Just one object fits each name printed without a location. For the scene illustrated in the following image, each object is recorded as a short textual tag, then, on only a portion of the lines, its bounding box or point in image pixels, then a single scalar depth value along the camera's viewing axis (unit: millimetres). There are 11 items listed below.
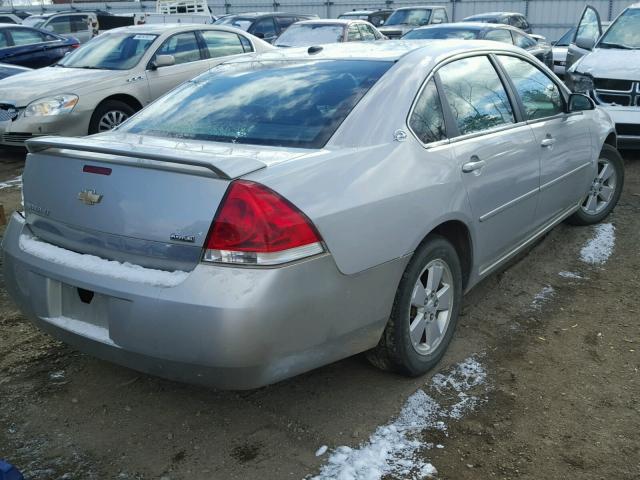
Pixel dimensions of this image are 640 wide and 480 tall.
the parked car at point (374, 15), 21469
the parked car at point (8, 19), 20819
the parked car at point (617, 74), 7359
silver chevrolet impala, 2492
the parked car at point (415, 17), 18375
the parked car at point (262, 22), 16688
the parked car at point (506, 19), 16156
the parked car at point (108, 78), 7973
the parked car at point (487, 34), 11258
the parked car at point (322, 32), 13242
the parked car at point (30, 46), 12367
